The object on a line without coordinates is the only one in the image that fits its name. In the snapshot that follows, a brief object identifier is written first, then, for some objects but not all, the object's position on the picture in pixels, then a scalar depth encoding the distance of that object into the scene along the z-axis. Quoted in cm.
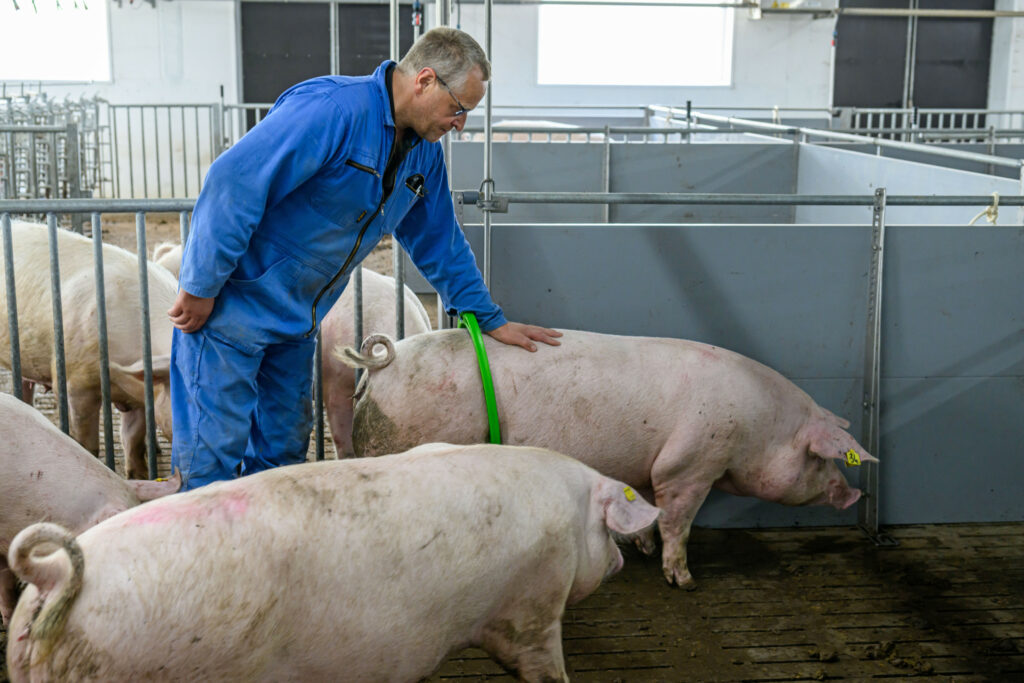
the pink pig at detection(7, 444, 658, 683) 205
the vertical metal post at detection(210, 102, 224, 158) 1440
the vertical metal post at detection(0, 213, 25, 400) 364
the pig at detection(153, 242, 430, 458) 456
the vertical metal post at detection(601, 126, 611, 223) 890
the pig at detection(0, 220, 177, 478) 420
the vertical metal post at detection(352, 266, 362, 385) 406
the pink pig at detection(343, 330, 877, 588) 355
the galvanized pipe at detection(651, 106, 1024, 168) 593
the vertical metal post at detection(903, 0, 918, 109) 1767
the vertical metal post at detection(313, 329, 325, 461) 413
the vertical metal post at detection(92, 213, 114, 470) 382
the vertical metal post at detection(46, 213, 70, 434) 374
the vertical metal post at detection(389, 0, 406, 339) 402
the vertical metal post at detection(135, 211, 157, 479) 381
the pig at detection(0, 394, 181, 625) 286
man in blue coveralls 282
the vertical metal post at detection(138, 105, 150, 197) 1430
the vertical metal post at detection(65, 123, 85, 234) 730
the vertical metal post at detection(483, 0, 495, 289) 375
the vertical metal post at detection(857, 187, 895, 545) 421
